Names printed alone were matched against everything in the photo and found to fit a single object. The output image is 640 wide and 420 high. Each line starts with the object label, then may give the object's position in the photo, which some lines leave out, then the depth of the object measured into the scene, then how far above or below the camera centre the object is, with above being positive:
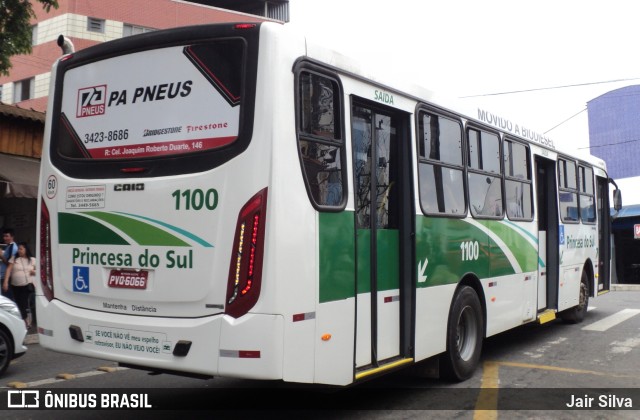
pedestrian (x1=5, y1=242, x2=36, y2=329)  10.72 -0.32
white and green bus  4.41 +0.36
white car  7.46 -0.91
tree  10.84 +3.97
